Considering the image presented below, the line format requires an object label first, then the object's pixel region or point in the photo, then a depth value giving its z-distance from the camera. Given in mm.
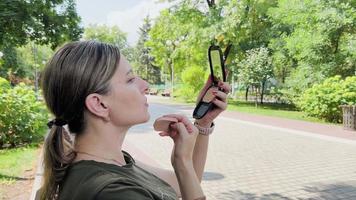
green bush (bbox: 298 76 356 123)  15320
